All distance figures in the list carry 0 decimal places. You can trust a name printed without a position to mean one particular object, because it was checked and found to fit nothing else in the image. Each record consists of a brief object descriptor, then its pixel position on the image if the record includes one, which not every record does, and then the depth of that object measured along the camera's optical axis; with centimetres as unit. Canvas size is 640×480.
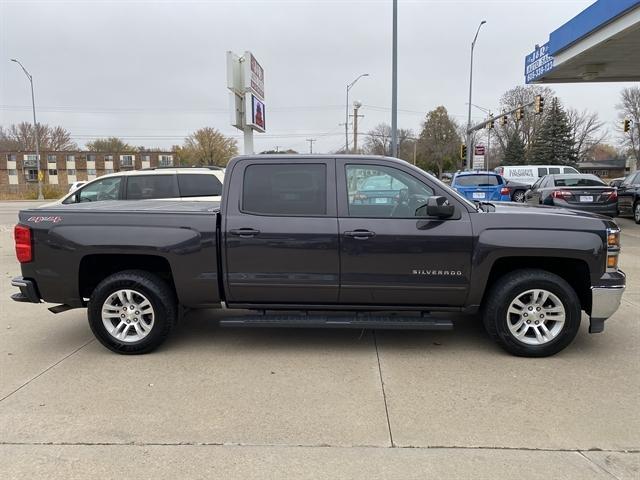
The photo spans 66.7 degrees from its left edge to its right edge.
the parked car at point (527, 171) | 2808
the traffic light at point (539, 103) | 2586
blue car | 1547
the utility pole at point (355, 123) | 3863
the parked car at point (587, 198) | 1333
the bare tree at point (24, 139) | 8486
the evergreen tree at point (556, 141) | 5912
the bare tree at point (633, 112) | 7506
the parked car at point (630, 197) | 1506
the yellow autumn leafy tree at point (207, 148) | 6788
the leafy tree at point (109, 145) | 9438
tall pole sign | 1385
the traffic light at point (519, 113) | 2848
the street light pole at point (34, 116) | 3554
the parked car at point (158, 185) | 912
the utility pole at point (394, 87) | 1653
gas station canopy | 1286
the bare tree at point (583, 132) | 7538
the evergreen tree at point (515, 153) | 6688
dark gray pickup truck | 436
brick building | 8156
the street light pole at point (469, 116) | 2965
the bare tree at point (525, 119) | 7044
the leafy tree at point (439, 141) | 8381
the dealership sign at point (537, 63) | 1848
